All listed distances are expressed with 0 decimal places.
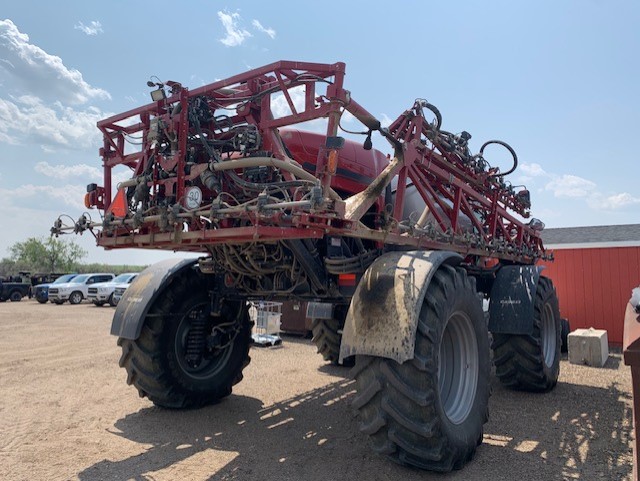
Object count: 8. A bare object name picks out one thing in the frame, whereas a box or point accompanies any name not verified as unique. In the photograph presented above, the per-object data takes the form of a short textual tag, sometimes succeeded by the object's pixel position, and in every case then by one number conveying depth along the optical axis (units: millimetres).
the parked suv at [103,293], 23891
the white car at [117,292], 23156
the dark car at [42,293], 25406
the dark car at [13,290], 26875
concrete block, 8773
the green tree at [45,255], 55562
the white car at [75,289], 24562
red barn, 11344
